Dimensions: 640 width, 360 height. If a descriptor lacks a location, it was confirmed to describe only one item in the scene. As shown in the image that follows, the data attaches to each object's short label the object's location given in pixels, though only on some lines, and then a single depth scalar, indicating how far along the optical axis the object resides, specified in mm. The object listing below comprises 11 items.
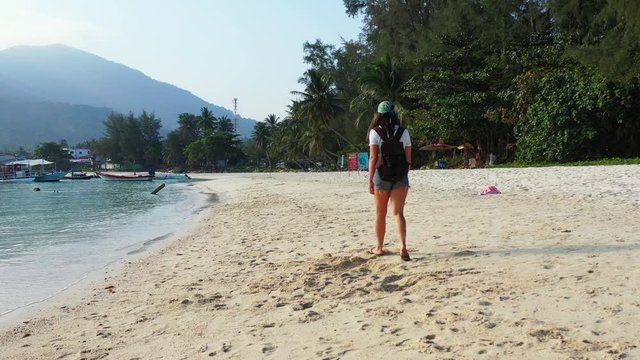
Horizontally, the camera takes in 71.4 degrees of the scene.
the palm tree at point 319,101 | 43656
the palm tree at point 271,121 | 78250
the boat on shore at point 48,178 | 58031
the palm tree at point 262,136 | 76875
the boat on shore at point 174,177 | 61206
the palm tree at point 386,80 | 34281
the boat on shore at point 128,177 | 57250
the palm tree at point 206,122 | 93562
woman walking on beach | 4898
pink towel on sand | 11344
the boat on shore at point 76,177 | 64931
